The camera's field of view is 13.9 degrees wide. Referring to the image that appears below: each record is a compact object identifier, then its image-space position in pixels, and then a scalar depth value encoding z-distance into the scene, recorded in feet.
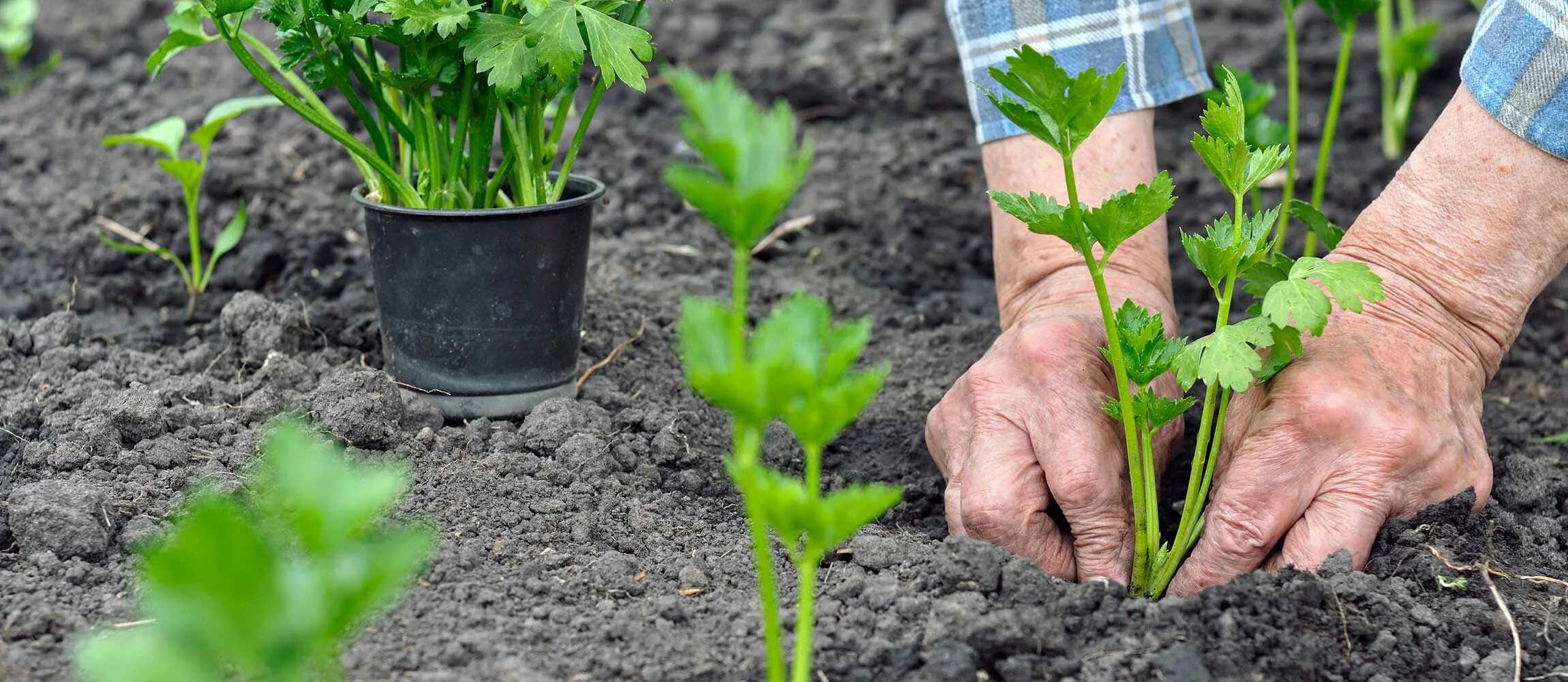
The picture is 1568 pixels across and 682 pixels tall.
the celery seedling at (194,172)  9.71
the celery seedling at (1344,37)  9.78
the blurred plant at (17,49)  11.06
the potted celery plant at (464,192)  9.17
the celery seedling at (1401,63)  10.57
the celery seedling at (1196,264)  8.76
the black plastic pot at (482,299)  9.33
